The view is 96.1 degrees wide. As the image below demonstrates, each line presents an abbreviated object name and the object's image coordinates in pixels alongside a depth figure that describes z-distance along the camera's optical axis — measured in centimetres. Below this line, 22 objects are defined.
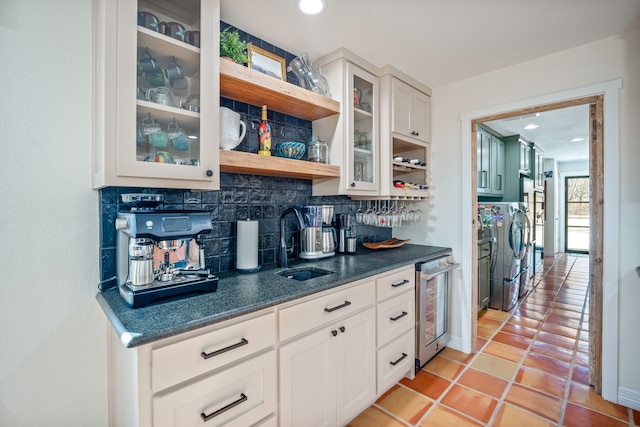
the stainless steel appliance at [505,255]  331
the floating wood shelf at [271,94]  150
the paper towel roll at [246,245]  166
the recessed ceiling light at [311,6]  153
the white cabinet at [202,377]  91
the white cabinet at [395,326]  180
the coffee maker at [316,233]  197
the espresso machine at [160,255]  112
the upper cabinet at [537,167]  498
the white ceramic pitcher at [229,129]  151
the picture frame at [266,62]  166
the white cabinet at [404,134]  229
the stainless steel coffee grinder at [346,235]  230
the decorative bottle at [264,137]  174
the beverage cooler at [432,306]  213
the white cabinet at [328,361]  129
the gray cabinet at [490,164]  361
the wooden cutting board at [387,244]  249
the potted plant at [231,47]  152
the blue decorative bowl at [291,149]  187
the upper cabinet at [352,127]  203
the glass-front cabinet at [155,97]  112
